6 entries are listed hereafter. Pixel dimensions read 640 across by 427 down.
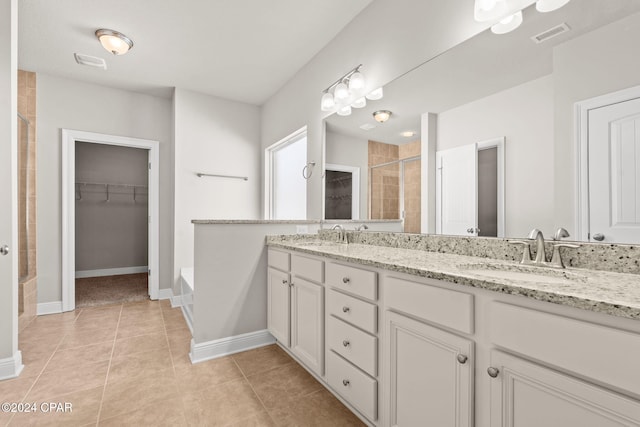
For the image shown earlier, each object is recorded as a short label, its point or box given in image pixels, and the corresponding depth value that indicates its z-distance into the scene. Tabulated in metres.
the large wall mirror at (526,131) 1.05
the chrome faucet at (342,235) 2.37
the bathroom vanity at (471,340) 0.68
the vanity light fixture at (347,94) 2.28
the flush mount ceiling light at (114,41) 2.50
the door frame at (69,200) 3.25
